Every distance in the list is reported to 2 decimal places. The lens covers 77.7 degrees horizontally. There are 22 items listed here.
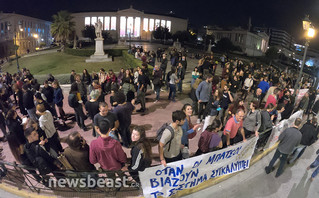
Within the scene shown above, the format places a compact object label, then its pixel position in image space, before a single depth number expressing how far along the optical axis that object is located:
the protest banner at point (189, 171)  4.12
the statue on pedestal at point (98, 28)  24.88
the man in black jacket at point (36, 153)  3.94
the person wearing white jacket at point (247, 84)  10.77
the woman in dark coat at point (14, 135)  4.46
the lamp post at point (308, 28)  9.19
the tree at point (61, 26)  46.31
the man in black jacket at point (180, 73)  11.35
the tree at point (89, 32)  65.69
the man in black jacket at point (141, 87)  8.66
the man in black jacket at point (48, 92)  7.54
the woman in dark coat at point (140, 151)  3.65
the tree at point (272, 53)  76.19
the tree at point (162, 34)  68.00
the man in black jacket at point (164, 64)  12.49
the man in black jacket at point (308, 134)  5.58
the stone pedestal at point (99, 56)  28.23
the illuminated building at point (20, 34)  67.88
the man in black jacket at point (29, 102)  7.08
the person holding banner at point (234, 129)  5.09
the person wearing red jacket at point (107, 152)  3.62
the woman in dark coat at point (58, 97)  7.50
